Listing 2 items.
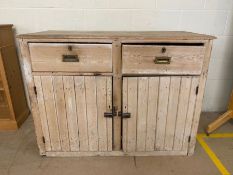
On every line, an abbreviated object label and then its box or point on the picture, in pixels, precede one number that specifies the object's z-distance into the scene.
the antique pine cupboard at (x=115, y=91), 1.48
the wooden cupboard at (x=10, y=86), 2.04
